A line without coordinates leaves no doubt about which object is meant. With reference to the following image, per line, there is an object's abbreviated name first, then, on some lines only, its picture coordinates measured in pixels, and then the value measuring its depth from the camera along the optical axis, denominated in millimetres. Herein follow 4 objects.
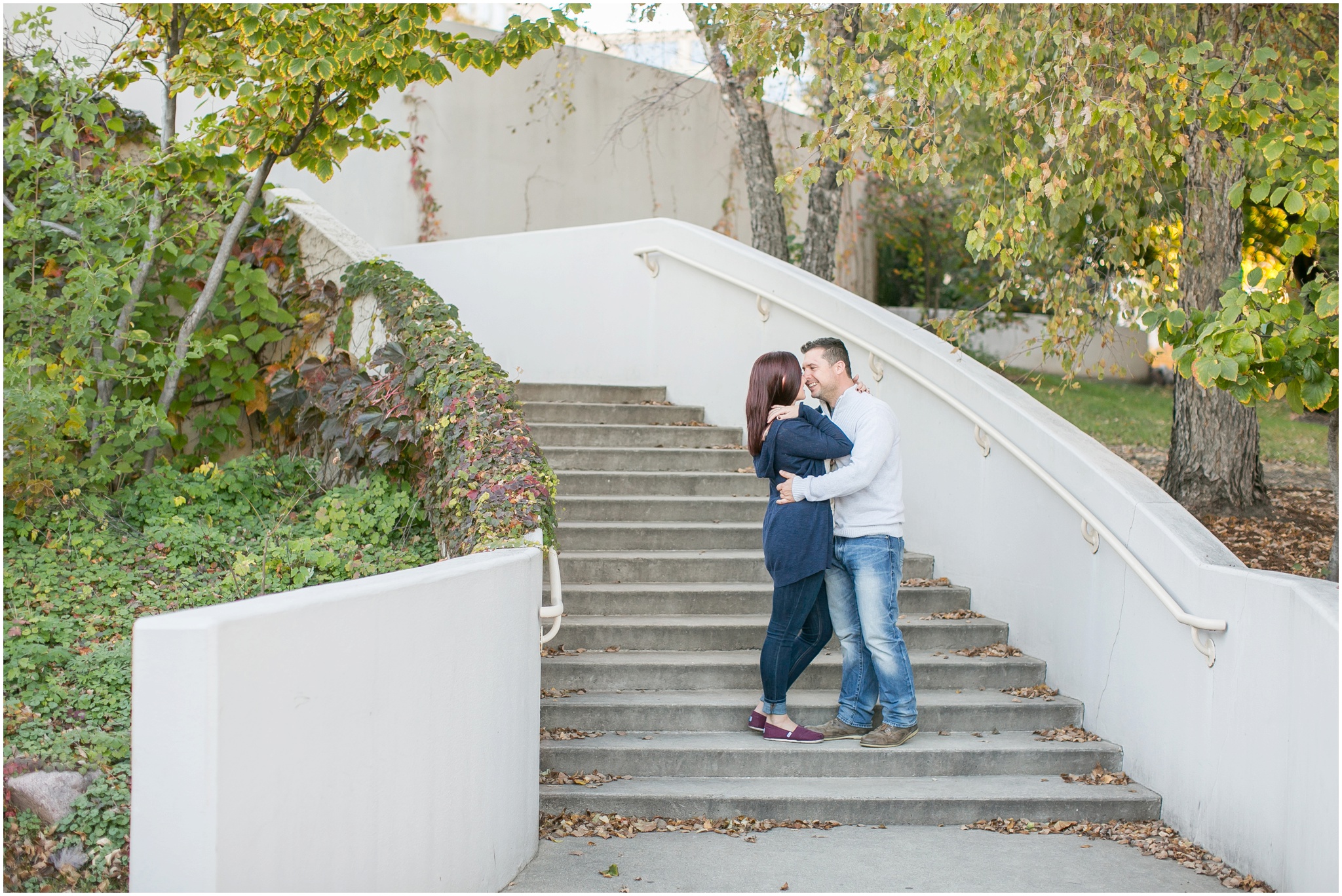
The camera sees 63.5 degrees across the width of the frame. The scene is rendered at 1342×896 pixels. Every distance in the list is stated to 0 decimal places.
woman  4312
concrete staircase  4184
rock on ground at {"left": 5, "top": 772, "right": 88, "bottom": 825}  3252
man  4328
